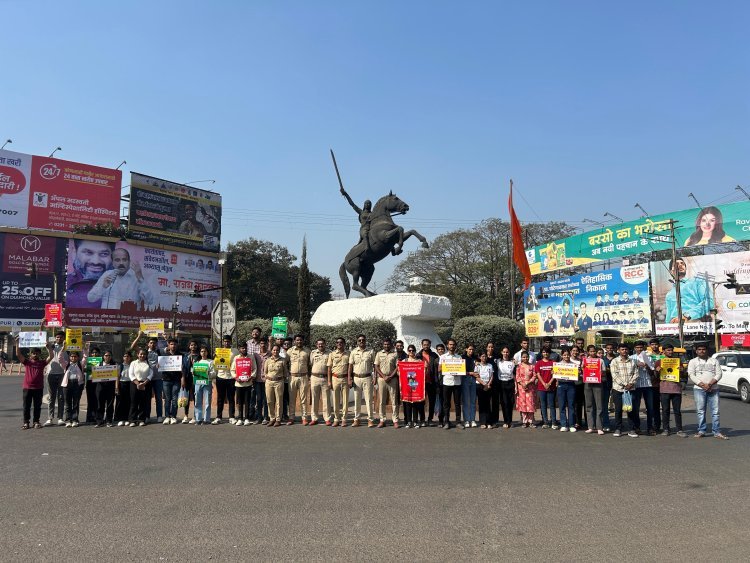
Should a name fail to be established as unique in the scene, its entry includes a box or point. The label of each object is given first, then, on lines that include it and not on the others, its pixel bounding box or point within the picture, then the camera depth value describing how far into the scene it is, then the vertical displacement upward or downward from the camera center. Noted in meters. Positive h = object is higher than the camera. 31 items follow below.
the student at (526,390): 10.83 -0.95
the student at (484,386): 10.73 -0.88
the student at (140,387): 10.99 -0.89
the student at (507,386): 10.85 -0.88
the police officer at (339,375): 10.91 -0.67
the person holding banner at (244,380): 10.98 -0.76
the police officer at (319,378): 11.05 -0.74
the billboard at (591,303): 40.06 +2.56
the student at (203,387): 11.11 -0.90
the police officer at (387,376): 10.80 -0.68
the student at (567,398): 10.39 -1.07
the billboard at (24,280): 38.12 +3.97
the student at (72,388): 11.02 -0.90
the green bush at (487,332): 18.97 +0.20
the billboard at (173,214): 44.53 +9.94
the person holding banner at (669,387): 10.03 -0.84
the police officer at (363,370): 10.94 -0.58
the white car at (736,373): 17.30 -1.06
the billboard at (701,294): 34.84 +2.65
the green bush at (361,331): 16.03 +0.21
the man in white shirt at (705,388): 9.78 -0.84
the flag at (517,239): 20.70 +3.47
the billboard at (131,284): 40.91 +4.13
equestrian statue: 17.00 +2.88
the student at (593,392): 10.20 -0.94
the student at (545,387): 10.70 -0.89
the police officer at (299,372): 11.09 -0.62
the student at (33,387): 10.68 -0.84
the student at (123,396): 11.16 -1.06
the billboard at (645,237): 35.50 +6.95
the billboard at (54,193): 38.97 +10.15
